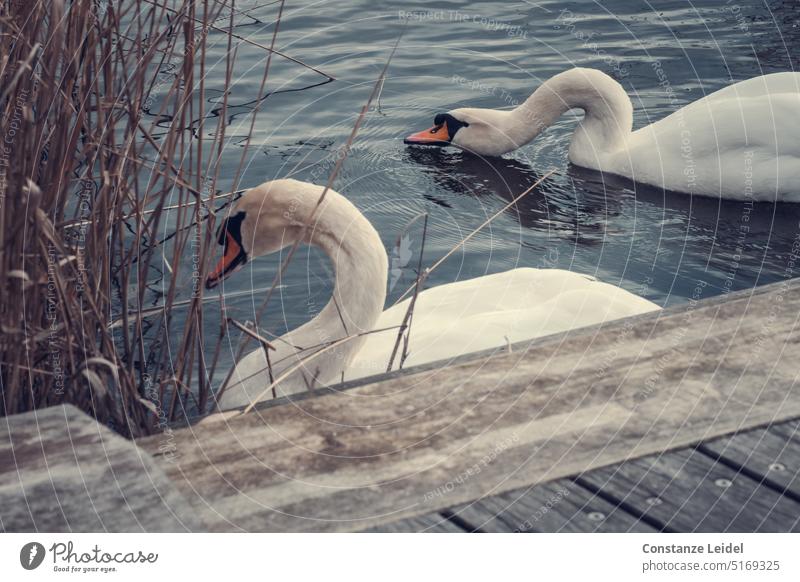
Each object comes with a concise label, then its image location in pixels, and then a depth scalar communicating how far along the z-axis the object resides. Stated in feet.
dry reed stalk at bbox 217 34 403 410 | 10.91
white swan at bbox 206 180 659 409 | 13.28
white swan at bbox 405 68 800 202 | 22.07
